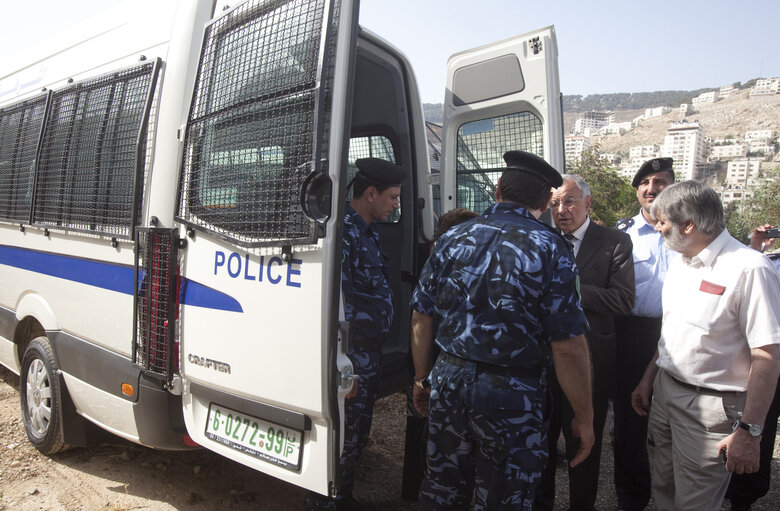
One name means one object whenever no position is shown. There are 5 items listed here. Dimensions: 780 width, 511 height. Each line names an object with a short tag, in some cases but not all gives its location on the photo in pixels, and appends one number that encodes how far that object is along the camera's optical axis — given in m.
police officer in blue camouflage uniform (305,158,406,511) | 2.70
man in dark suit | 2.75
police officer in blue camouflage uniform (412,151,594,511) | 1.95
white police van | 1.97
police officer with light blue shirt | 3.08
